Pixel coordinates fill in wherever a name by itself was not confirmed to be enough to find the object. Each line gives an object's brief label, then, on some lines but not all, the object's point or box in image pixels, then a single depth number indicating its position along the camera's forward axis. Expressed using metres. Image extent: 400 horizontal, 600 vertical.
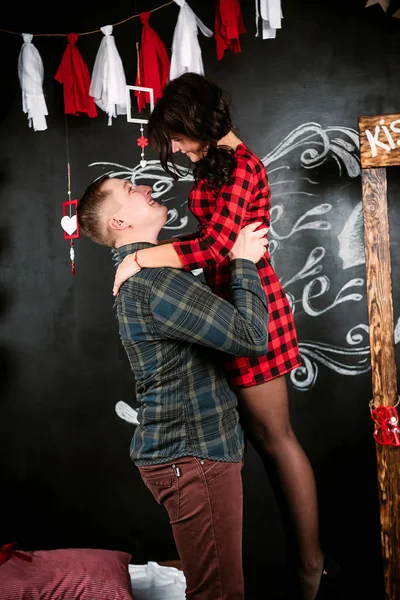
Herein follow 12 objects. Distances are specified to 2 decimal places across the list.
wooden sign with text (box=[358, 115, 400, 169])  2.11
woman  1.88
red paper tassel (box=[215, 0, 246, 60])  2.63
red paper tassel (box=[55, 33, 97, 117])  2.92
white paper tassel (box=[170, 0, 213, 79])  2.64
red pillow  2.35
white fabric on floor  2.68
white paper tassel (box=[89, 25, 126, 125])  2.79
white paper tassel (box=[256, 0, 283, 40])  2.57
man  1.74
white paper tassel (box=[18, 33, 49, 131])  2.93
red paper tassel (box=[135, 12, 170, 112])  2.78
